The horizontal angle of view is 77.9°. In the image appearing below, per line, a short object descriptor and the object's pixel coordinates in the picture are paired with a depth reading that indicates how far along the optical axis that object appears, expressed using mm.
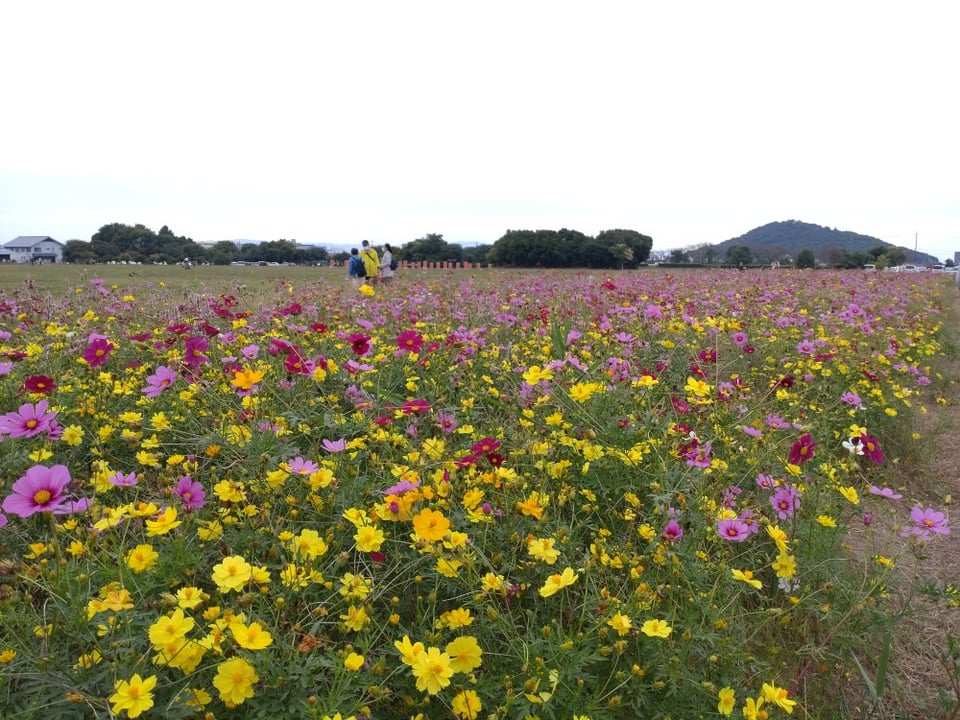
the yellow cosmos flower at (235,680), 1026
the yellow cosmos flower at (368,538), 1320
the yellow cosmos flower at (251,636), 1031
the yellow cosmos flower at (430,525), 1253
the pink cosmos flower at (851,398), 2683
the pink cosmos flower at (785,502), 1750
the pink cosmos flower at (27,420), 1589
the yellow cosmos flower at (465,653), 1146
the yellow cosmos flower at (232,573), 1146
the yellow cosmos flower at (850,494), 1710
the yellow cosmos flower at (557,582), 1147
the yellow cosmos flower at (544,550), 1307
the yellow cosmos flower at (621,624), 1230
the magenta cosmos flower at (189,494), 1496
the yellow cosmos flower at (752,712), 1143
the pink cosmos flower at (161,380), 1954
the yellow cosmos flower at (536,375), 1824
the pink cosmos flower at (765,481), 1891
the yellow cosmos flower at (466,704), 1114
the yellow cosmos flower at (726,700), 1159
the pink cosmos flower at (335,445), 1699
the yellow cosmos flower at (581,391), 1779
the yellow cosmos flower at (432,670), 1051
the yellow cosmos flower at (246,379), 1812
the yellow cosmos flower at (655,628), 1193
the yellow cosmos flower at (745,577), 1322
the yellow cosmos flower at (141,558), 1229
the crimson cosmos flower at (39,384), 2004
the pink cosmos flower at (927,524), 1612
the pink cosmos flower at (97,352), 2169
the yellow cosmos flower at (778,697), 1124
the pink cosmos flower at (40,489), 1269
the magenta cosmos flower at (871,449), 1964
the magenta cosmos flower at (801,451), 1795
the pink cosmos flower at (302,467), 1573
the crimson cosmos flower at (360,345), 2143
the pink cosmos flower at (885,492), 1790
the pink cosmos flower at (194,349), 2119
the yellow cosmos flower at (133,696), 975
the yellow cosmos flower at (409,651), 1086
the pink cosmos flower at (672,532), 1521
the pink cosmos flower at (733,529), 1563
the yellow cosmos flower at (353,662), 1082
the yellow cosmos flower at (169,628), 1056
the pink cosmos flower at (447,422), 2213
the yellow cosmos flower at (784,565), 1495
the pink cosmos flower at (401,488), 1369
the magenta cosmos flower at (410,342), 2828
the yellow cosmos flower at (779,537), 1485
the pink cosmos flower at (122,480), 1550
